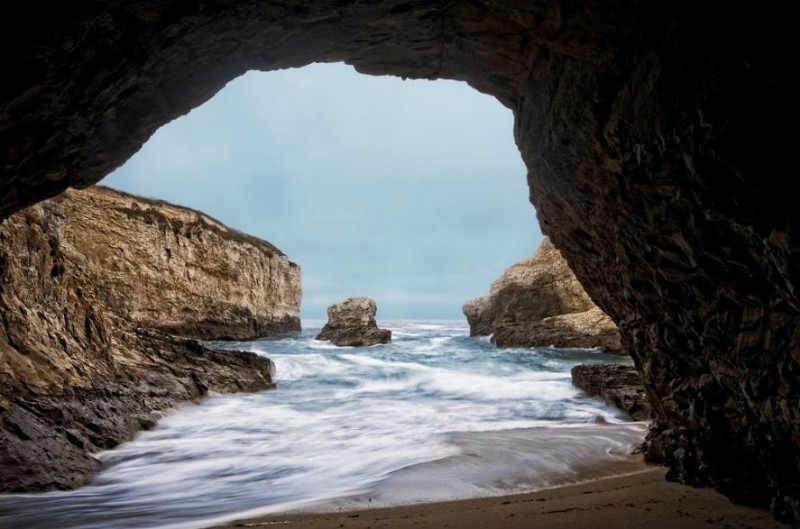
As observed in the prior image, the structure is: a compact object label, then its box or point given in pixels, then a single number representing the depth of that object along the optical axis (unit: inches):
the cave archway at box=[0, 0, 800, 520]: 81.7
